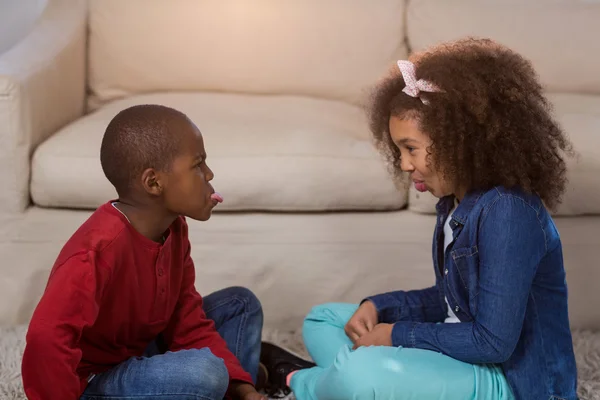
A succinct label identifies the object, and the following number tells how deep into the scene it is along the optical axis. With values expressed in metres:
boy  2.50
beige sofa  3.14
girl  2.55
